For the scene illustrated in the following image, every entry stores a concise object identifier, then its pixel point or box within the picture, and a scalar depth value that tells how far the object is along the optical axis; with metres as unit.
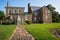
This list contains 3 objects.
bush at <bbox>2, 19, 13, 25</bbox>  11.91
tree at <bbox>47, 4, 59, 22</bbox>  19.62
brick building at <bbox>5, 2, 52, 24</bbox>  13.19
